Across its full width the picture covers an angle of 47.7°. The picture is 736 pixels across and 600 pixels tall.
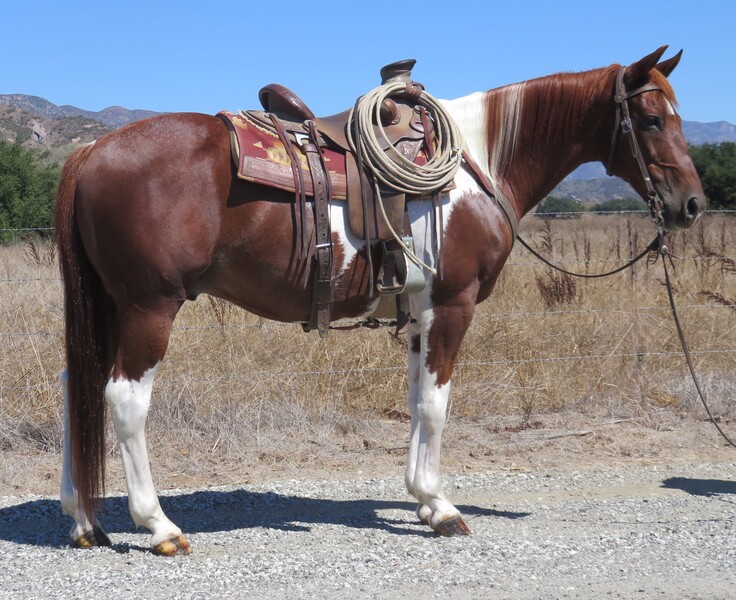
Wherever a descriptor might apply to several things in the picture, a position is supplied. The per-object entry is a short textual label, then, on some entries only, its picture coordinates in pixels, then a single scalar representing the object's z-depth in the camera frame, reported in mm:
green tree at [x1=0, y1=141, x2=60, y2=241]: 15195
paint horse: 3654
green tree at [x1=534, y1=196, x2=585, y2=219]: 34938
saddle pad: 3711
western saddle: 3803
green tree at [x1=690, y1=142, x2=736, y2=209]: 21047
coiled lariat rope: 3914
